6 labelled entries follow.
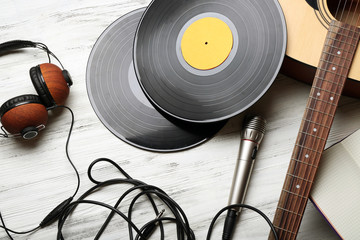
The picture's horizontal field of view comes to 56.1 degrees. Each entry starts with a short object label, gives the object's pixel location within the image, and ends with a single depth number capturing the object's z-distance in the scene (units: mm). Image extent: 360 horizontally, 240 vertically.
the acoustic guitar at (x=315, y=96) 725
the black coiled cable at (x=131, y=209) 783
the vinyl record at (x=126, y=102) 862
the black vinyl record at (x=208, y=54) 768
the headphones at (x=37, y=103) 761
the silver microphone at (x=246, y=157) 812
